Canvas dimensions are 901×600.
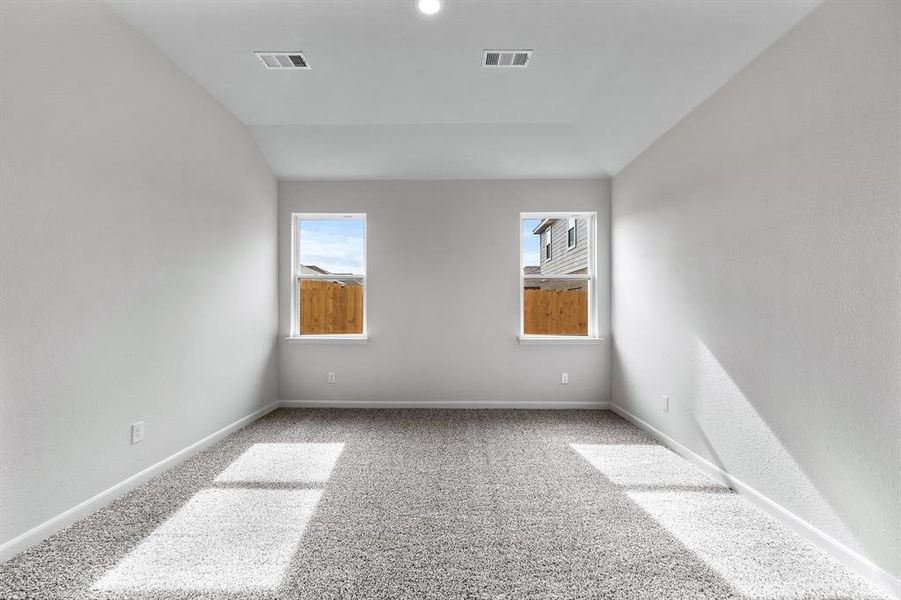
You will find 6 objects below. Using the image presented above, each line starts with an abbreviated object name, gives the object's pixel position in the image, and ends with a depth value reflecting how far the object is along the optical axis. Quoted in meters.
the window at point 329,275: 4.20
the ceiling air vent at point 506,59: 2.46
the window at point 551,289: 4.17
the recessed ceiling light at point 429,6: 2.04
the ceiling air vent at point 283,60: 2.47
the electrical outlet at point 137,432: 2.26
